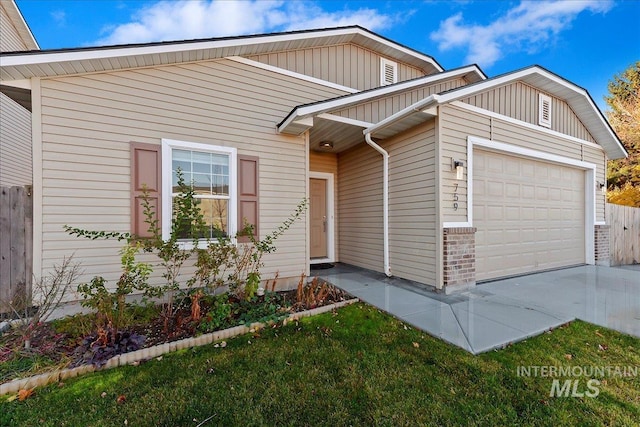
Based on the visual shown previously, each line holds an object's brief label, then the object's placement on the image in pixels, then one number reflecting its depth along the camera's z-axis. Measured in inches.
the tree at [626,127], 451.0
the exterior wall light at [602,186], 279.6
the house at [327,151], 152.3
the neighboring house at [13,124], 272.7
